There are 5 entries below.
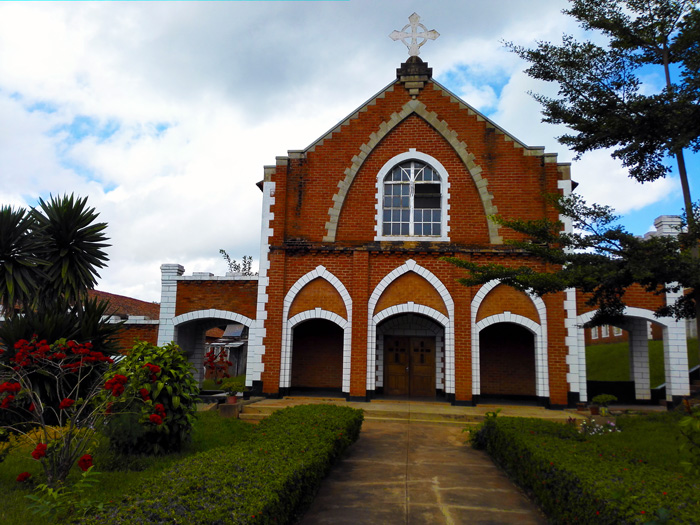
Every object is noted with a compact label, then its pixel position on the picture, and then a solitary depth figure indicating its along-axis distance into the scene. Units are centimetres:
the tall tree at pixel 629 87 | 721
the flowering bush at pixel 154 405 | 737
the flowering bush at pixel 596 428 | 941
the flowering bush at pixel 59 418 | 570
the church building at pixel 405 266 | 1423
